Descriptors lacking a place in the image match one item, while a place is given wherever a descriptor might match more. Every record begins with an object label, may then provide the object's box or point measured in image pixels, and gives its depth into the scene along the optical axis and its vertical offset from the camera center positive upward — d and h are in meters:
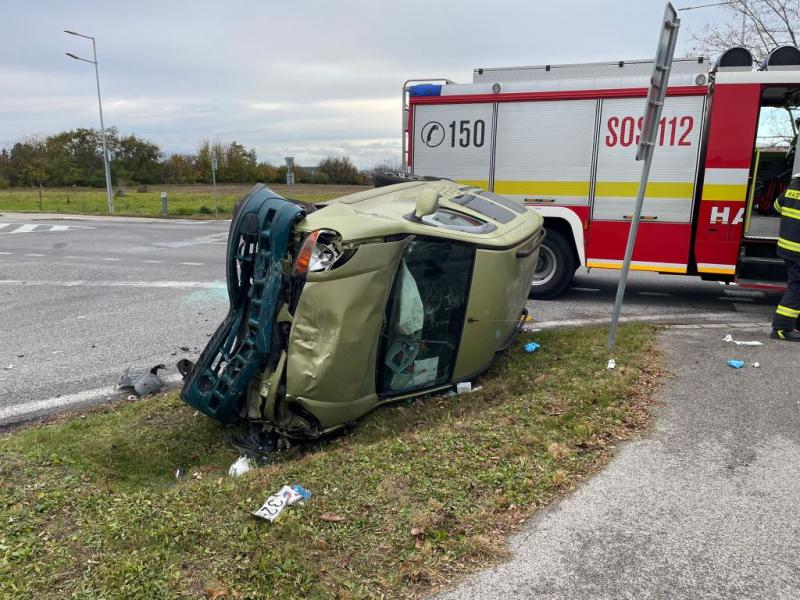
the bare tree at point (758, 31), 16.53 +4.11
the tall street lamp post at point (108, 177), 26.03 -0.39
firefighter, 5.90 -0.74
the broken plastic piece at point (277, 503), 2.86 -1.56
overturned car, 3.65 -0.84
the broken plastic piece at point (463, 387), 4.67 -1.58
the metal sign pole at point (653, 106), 4.55 +0.57
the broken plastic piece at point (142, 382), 4.98 -1.72
